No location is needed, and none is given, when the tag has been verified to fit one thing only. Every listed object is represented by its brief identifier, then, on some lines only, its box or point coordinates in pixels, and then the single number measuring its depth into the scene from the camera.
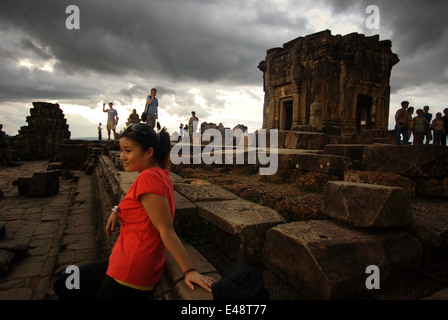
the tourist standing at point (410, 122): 9.17
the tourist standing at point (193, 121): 14.93
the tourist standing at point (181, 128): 22.94
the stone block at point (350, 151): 3.99
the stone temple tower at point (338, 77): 14.96
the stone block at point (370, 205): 1.75
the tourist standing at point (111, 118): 13.27
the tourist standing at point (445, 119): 9.45
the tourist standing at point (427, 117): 9.92
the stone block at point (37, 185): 7.08
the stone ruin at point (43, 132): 22.16
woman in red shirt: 1.43
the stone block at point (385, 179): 2.73
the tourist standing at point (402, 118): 8.36
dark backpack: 1.15
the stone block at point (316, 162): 3.41
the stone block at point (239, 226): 1.84
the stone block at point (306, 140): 6.72
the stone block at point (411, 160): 2.67
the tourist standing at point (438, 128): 9.66
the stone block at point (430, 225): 1.77
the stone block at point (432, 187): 2.69
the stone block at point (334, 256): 1.39
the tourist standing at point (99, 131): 21.48
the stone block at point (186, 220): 2.27
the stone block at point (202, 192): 2.75
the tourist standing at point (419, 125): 9.41
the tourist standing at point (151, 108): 9.00
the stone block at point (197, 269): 1.35
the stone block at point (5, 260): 2.94
